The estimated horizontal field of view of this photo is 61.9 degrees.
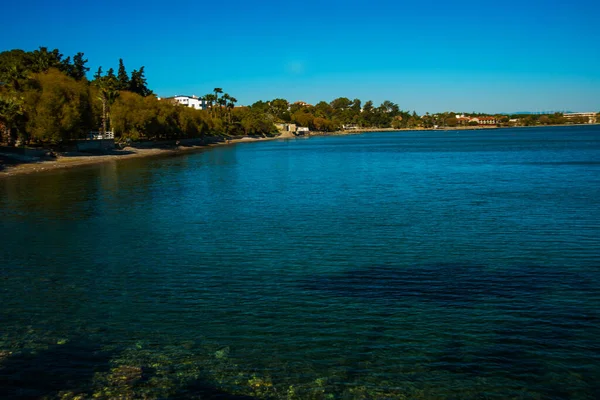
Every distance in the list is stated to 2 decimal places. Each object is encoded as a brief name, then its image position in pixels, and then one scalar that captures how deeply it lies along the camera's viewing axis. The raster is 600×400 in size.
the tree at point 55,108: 67.00
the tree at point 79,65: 128.50
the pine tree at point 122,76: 136.98
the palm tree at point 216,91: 187.62
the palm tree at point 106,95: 96.49
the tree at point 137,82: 142.00
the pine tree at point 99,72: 135.27
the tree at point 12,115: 60.81
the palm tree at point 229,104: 189.60
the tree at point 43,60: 98.43
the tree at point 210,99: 183.12
